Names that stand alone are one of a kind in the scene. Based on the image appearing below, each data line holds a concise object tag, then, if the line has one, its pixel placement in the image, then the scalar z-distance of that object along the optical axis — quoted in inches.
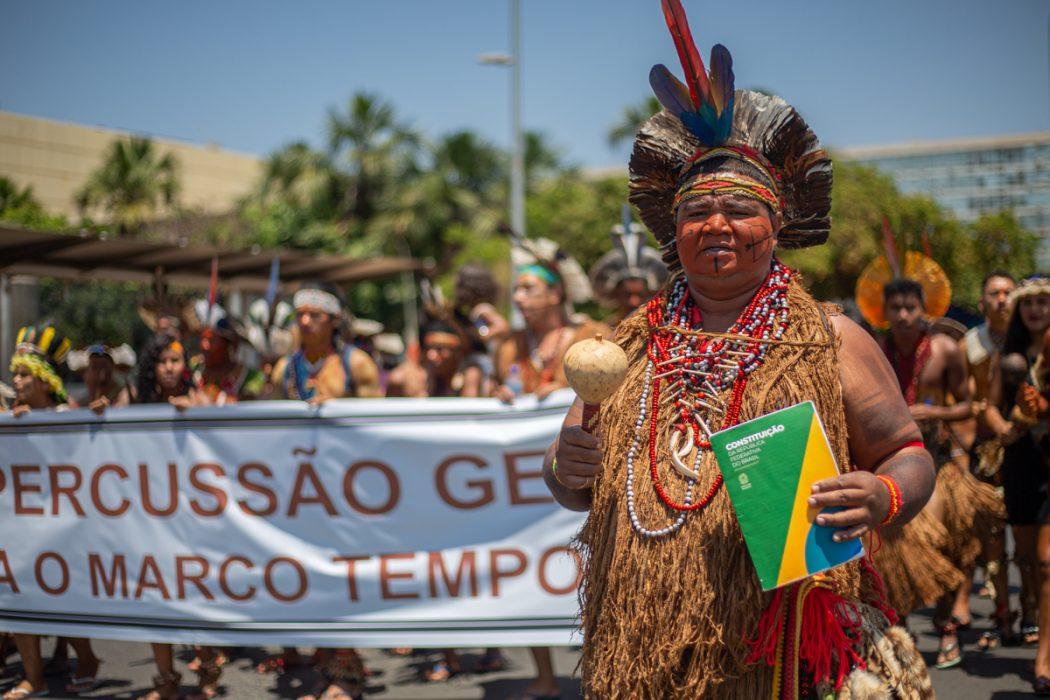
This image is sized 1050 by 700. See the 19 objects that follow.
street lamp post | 723.2
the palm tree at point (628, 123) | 1535.4
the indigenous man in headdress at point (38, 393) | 219.6
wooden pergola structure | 367.2
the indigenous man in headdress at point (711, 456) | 94.9
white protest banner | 196.4
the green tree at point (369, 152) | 1387.8
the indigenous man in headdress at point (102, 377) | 251.6
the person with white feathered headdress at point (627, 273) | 258.5
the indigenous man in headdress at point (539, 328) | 234.8
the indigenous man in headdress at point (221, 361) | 282.4
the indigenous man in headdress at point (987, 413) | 228.2
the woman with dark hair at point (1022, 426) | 212.2
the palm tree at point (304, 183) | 1360.7
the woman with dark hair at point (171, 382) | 215.0
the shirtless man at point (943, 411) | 223.1
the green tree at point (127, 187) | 1427.2
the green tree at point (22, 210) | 1059.3
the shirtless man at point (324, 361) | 234.1
